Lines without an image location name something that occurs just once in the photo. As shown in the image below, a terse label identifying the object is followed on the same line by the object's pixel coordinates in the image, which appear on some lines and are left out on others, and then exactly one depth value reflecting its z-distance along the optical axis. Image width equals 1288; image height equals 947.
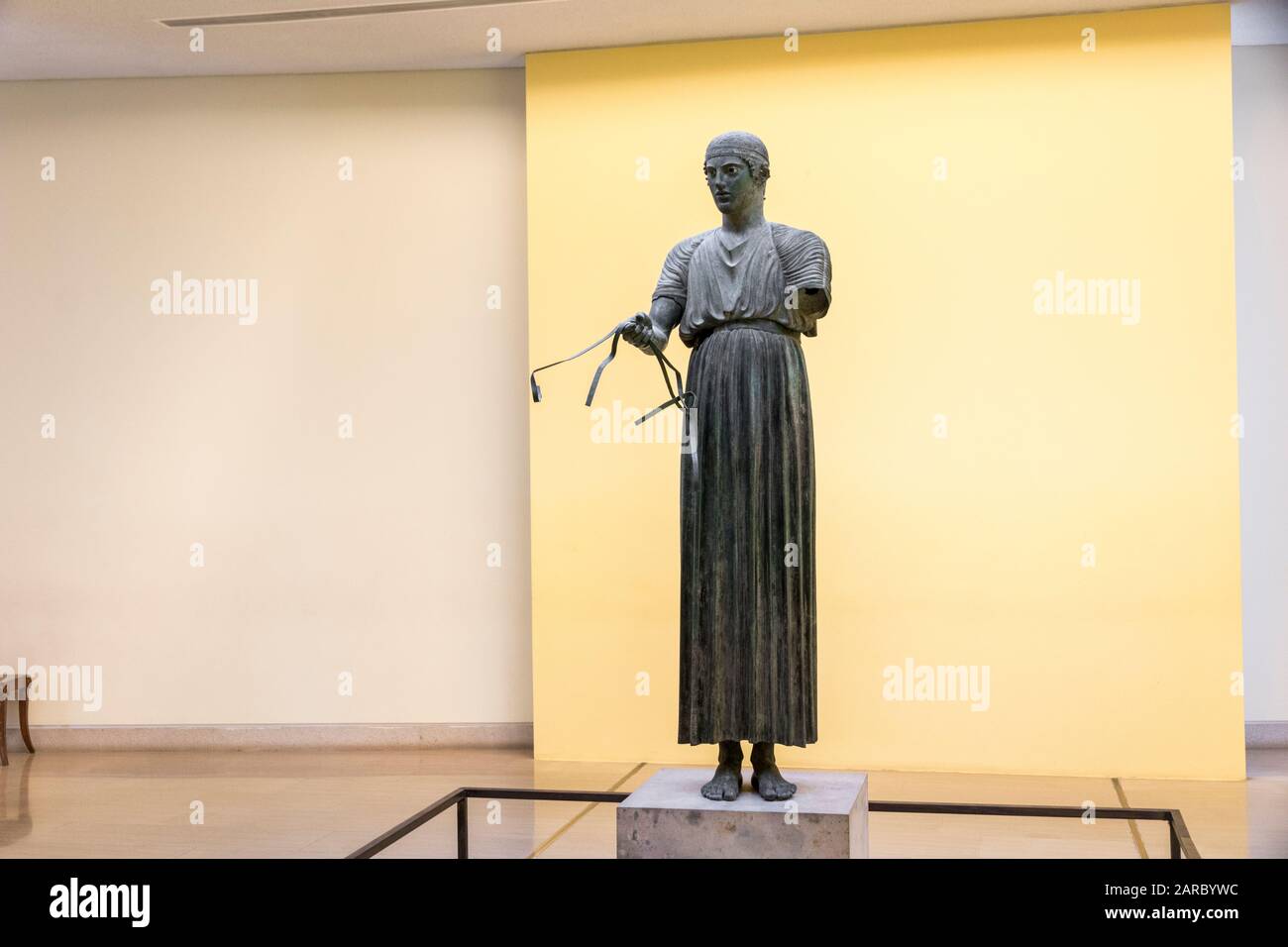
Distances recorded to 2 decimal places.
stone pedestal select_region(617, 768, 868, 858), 3.79
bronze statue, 4.03
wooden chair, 7.92
